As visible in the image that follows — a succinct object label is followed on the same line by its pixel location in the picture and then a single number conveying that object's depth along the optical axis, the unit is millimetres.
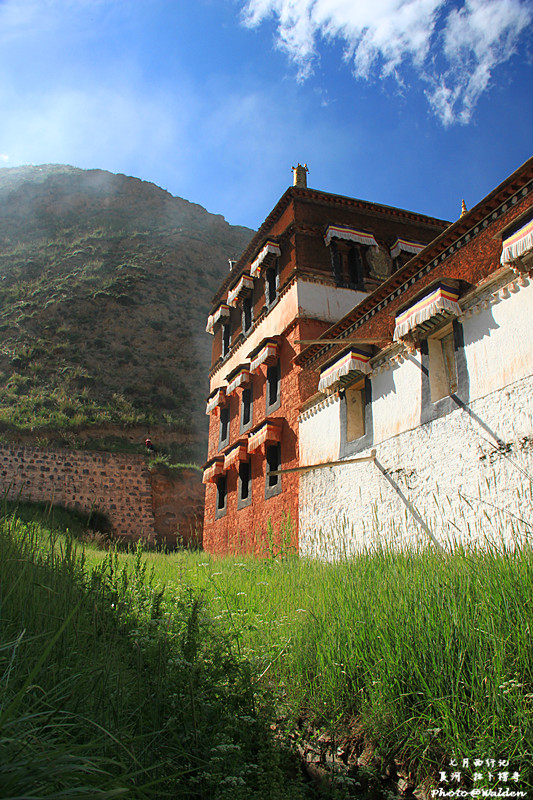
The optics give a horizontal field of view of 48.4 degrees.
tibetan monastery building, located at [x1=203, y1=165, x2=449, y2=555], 15289
